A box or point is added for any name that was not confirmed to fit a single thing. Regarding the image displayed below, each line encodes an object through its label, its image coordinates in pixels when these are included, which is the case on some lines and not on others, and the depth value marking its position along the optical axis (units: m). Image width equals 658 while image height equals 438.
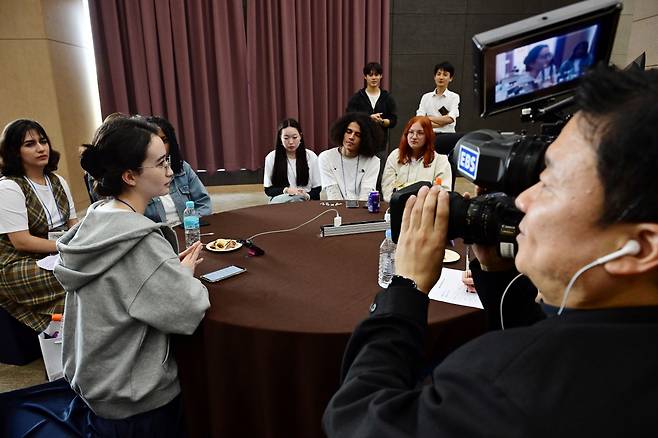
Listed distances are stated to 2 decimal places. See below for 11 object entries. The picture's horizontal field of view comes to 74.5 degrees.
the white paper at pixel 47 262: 1.98
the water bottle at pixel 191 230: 1.89
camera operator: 0.44
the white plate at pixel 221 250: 1.75
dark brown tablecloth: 1.18
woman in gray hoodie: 1.18
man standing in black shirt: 4.22
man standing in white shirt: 4.47
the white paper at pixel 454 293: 1.31
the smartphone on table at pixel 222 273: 1.48
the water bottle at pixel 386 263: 1.44
